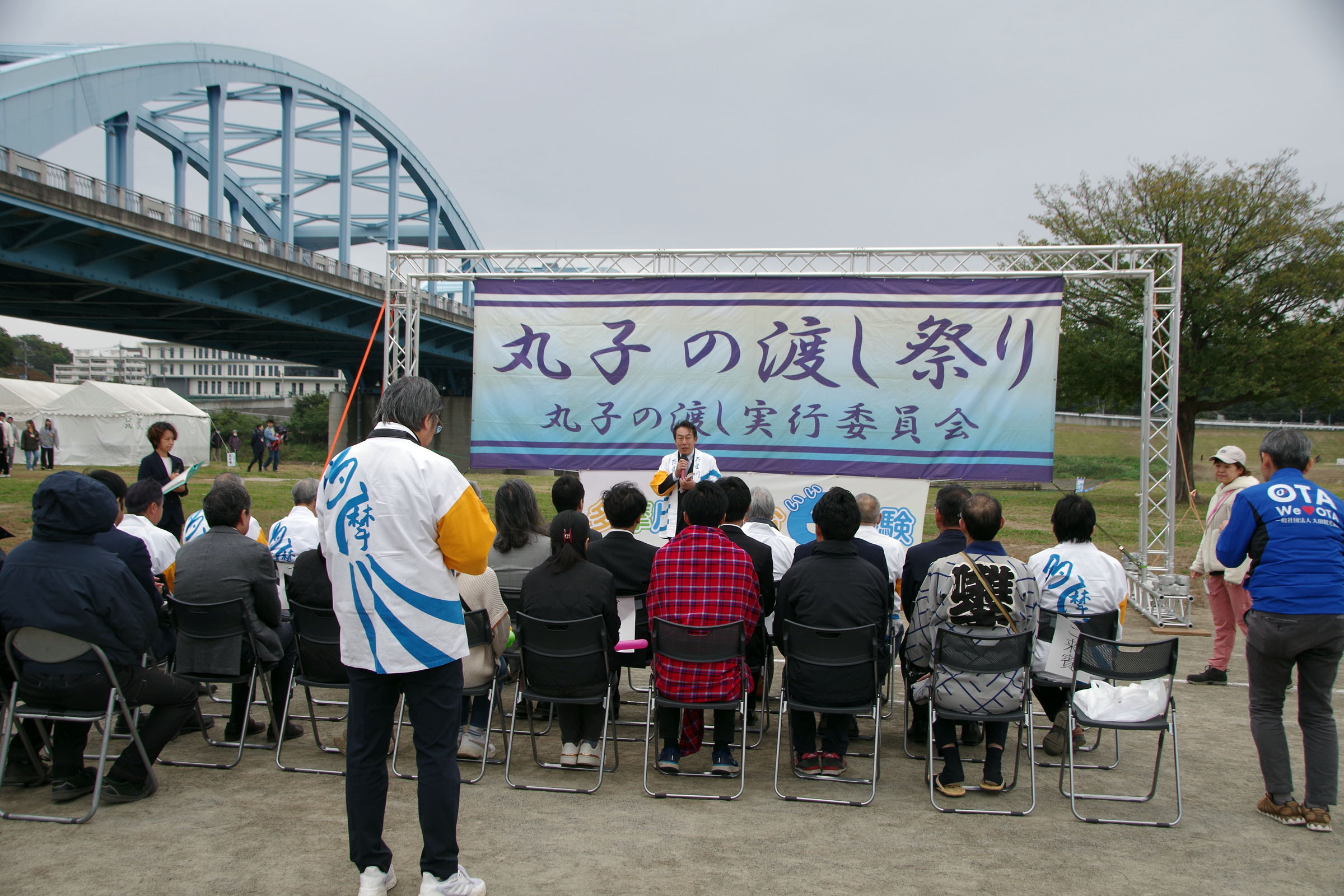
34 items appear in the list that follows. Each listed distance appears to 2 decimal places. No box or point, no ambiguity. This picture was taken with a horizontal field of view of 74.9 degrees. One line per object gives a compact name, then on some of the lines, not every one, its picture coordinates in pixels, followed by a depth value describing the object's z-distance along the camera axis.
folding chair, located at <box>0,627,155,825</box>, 3.19
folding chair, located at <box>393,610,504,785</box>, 3.62
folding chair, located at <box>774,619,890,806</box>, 3.65
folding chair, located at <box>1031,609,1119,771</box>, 3.90
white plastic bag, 3.57
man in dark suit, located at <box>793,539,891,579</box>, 4.11
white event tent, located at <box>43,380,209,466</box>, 26.55
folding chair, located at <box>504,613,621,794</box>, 3.71
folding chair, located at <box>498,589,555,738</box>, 4.31
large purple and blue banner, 7.24
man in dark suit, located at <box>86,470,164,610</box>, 3.63
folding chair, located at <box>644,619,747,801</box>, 3.66
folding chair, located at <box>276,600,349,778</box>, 3.80
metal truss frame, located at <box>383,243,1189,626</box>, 7.14
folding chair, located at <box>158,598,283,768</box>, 3.78
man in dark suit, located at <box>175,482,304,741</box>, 3.82
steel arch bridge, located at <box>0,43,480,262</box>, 21.64
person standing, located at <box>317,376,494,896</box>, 2.58
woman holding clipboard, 6.04
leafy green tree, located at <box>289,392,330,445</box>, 46.69
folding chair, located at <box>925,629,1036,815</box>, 3.52
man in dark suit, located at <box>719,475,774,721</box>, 4.17
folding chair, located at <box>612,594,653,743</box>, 4.23
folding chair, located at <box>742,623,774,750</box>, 4.42
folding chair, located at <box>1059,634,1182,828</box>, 3.56
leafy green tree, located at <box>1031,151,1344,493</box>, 17.61
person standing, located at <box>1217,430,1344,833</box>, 3.38
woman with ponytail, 3.77
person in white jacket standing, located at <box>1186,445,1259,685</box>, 5.59
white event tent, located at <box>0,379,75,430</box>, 27.23
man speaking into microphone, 6.17
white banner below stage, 7.31
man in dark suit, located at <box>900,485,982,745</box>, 4.08
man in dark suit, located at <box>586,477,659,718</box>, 4.28
